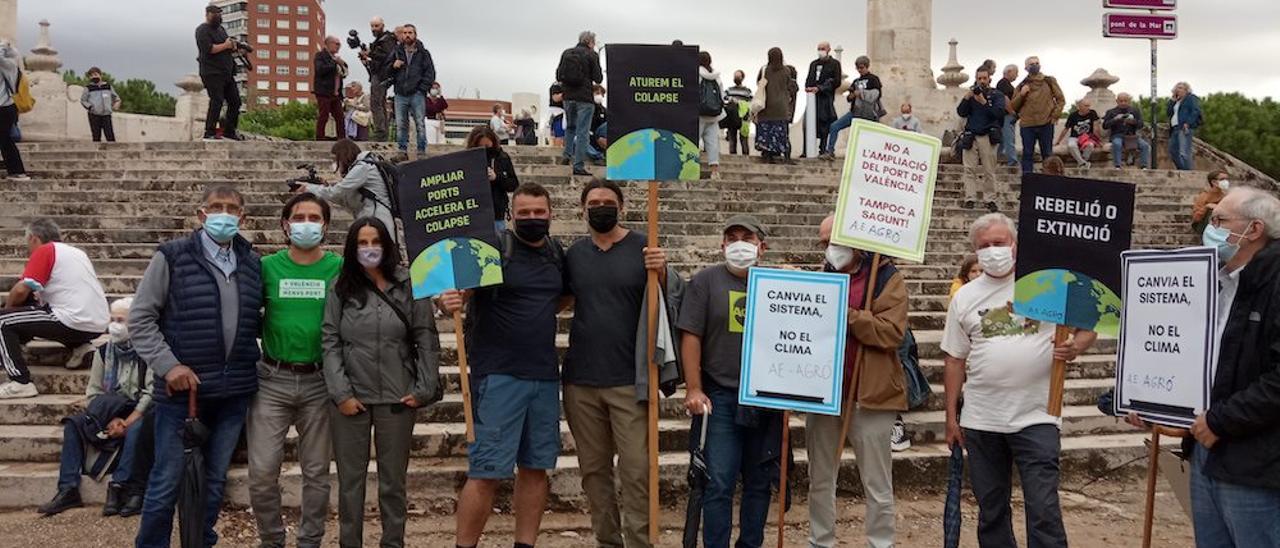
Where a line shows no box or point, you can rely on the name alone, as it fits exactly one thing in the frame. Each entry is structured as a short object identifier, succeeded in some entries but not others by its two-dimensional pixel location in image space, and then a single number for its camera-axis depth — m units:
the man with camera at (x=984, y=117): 14.81
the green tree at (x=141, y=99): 69.19
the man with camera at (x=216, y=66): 13.82
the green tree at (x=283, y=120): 68.31
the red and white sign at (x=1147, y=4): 16.39
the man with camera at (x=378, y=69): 13.48
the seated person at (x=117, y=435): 5.89
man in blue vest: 4.68
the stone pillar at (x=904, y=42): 20.83
